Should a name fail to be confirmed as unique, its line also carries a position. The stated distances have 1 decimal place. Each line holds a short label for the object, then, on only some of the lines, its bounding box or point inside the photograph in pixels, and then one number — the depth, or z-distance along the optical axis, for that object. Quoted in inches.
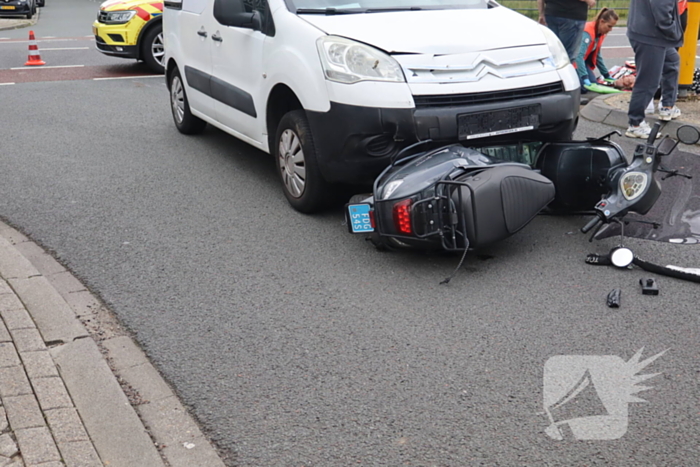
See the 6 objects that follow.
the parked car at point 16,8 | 1033.0
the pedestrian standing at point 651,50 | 304.8
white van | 209.3
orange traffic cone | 576.5
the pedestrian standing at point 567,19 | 390.0
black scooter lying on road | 188.7
